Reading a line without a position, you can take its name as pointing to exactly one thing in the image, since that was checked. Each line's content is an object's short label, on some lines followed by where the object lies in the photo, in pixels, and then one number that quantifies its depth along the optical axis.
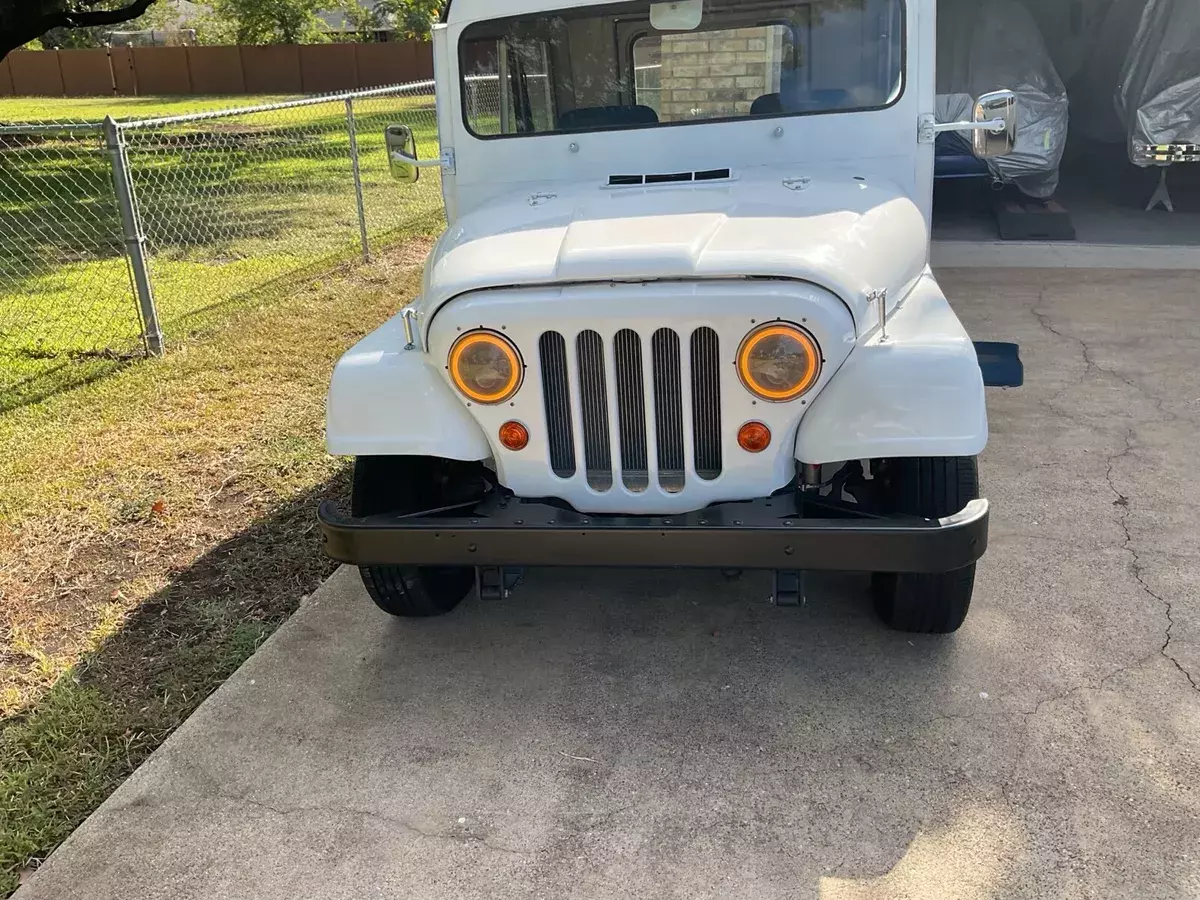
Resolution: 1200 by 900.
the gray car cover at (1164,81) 9.38
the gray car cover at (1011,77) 9.64
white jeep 2.53
